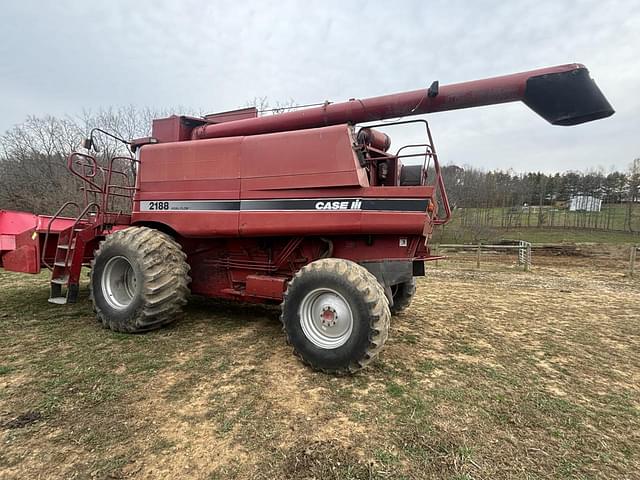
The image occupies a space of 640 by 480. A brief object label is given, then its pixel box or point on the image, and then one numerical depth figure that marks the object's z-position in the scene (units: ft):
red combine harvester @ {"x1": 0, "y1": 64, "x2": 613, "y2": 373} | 11.69
